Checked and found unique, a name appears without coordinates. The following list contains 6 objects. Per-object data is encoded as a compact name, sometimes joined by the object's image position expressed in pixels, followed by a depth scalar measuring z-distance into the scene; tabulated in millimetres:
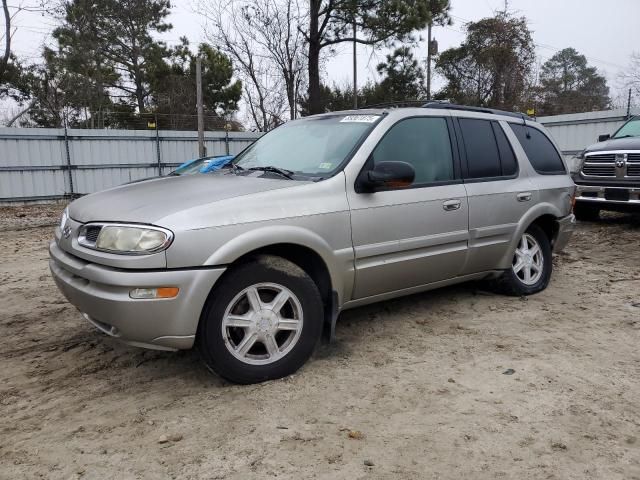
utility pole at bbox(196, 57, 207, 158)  16516
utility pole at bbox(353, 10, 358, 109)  23694
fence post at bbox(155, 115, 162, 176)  17516
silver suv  2807
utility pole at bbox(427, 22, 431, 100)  23562
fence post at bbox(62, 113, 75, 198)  15508
